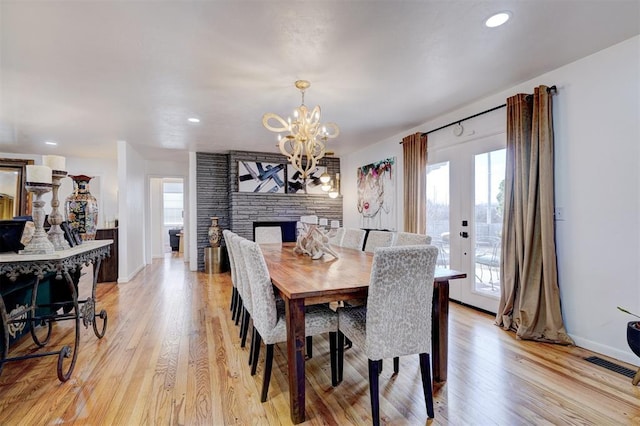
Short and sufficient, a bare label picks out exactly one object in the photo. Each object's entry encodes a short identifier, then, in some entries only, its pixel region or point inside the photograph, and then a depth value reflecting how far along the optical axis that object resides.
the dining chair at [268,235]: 4.71
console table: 1.95
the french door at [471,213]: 3.34
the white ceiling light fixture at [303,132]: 2.78
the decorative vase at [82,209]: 2.79
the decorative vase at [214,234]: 6.01
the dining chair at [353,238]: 3.52
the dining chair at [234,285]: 2.98
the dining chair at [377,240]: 3.07
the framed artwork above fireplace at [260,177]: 5.93
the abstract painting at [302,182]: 6.29
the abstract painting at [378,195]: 5.02
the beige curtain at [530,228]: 2.66
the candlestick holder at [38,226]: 2.07
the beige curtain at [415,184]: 4.16
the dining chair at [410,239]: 2.43
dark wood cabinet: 5.11
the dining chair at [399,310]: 1.56
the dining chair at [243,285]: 2.31
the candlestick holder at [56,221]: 2.35
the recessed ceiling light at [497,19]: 1.91
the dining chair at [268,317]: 1.87
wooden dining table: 1.66
